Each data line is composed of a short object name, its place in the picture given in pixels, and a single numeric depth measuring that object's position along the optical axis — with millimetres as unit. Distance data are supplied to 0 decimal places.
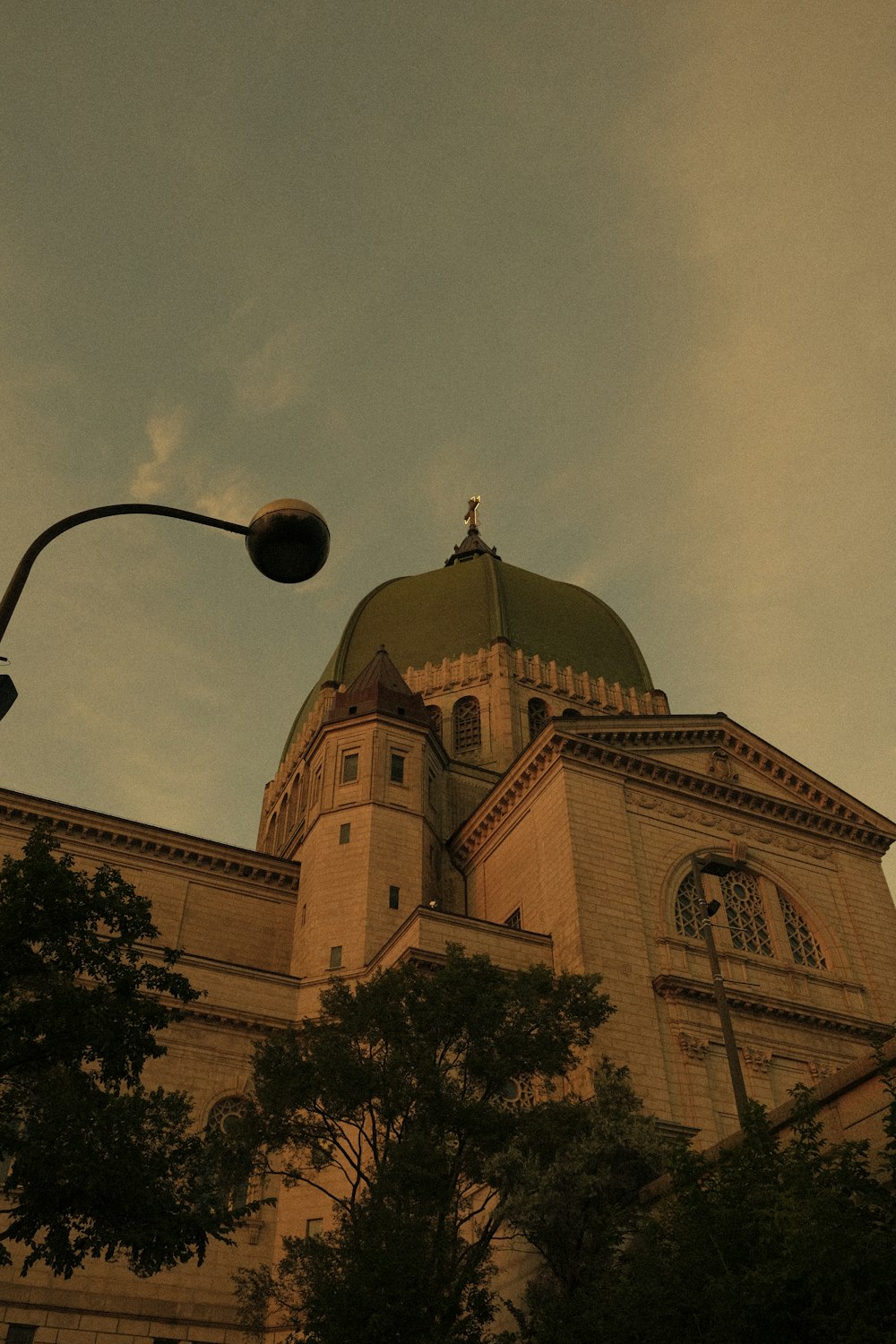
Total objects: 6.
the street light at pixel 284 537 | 10188
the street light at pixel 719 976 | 17283
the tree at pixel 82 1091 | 13250
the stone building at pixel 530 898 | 26984
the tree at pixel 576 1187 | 17172
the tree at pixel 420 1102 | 16109
